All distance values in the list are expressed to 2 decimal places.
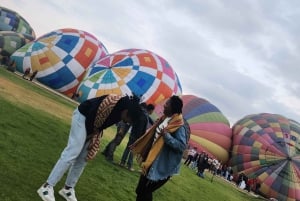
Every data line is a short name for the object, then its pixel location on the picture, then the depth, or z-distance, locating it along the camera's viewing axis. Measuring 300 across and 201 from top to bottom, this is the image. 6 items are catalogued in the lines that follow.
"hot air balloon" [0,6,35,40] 40.38
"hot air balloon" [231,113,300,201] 23.73
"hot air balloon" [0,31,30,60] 31.91
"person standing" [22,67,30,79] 26.92
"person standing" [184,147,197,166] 23.19
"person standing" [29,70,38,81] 26.42
